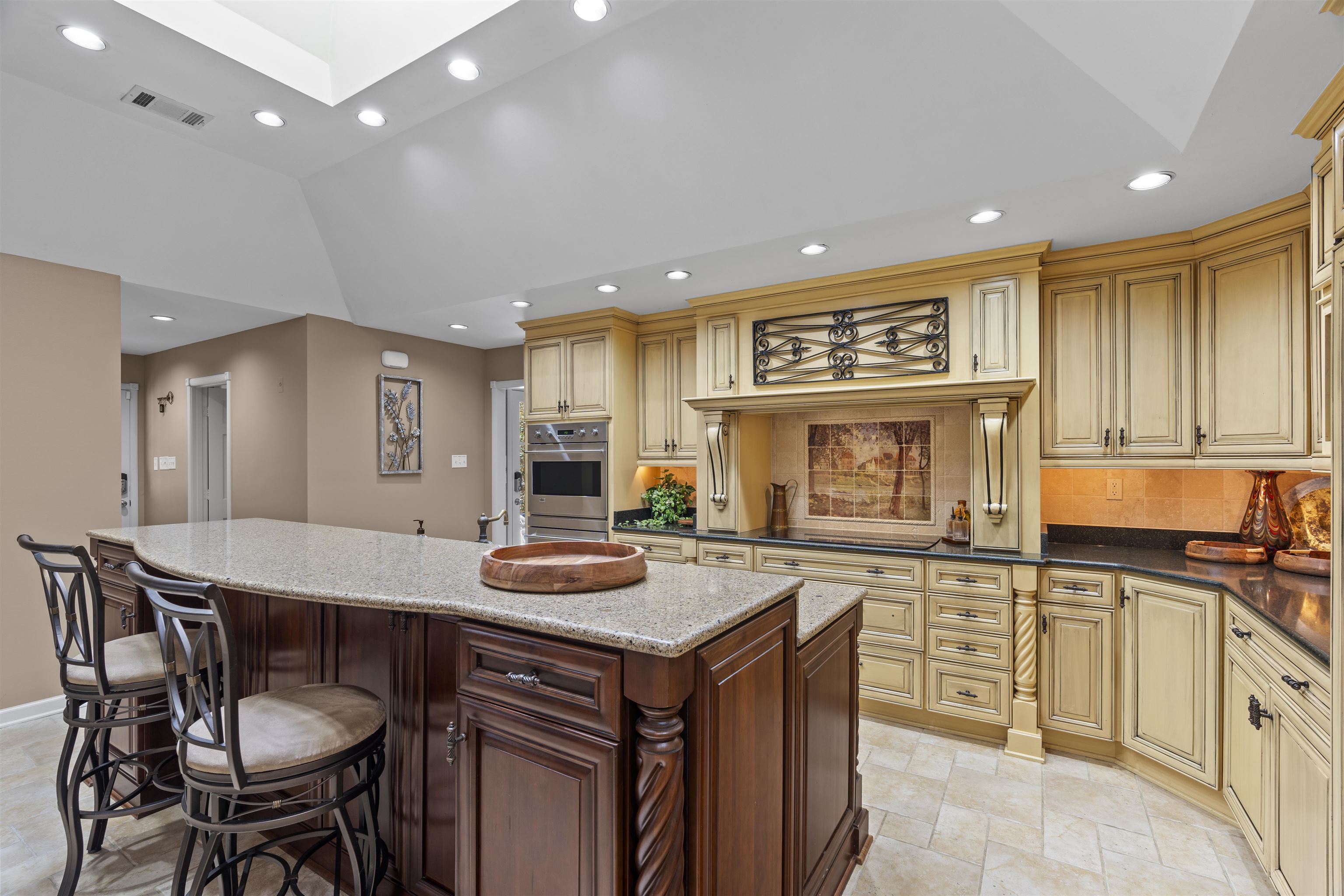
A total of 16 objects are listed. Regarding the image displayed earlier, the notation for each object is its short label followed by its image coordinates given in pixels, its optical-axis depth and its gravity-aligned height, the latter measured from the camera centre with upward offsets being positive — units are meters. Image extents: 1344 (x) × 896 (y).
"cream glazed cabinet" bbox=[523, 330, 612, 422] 4.39 +0.54
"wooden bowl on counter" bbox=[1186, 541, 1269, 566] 2.64 -0.49
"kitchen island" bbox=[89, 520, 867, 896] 1.13 -0.63
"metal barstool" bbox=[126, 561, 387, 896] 1.33 -0.72
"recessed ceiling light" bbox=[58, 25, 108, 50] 2.33 +1.64
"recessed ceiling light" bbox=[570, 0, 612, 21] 2.12 +1.58
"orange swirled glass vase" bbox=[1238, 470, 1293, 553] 2.68 -0.33
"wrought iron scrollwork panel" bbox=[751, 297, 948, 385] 3.20 +0.59
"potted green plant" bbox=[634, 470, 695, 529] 4.38 -0.42
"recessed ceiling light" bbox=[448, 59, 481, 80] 2.48 +1.60
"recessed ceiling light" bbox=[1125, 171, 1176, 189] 2.24 +1.01
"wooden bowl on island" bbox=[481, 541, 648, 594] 1.44 -0.31
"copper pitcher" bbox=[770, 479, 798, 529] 4.06 -0.42
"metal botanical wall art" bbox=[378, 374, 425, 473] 5.13 +0.21
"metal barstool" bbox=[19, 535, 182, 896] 1.83 -0.76
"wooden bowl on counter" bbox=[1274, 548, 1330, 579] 2.38 -0.48
